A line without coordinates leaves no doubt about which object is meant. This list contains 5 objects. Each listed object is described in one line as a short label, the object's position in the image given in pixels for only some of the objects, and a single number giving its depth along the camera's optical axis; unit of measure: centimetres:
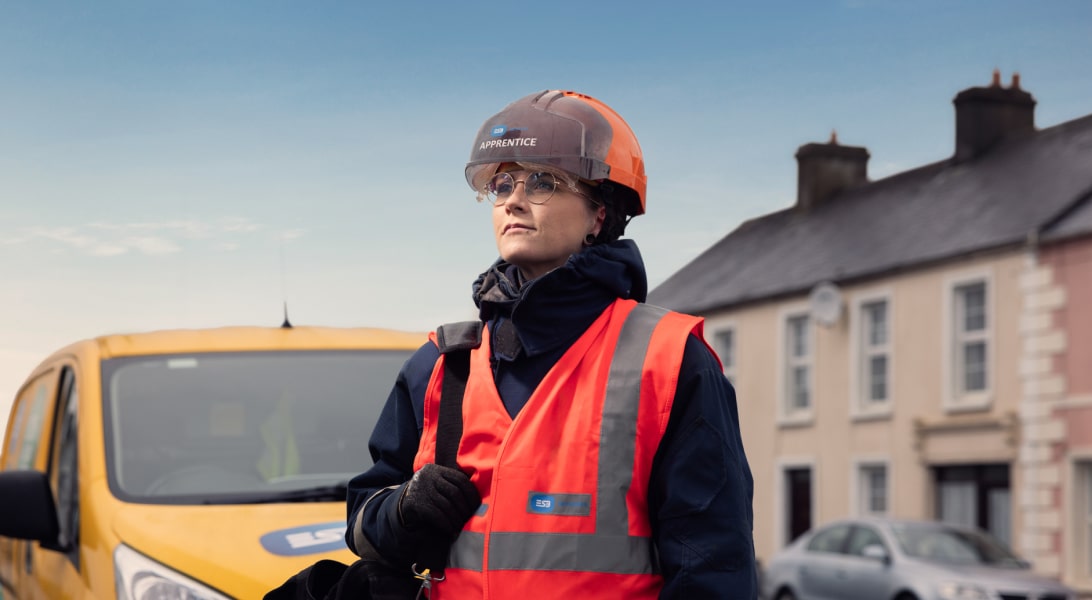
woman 286
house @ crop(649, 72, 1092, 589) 2631
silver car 1708
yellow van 473
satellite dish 3102
